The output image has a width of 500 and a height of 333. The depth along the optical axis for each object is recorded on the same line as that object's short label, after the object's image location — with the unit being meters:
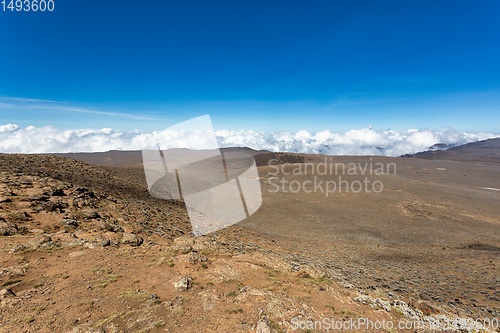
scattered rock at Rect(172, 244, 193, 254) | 9.29
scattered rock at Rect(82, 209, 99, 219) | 10.93
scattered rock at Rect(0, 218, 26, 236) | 7.84
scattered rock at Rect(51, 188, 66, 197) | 12.10
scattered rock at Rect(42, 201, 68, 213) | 10.37
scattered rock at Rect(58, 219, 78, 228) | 9.60
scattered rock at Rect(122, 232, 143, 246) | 9.45
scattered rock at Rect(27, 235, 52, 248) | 7.38
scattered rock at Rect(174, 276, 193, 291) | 6.41
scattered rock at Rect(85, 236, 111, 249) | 8.26
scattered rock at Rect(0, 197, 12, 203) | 9.75
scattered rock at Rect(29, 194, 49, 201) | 10.74
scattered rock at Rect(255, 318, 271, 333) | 4.95
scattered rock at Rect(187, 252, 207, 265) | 8.36
